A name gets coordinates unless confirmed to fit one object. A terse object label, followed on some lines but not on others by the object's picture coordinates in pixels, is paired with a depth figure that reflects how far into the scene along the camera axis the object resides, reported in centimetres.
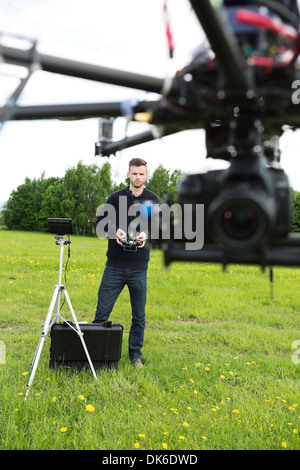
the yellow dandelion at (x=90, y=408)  439
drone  114
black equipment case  533
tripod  478
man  582
